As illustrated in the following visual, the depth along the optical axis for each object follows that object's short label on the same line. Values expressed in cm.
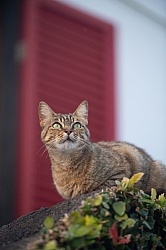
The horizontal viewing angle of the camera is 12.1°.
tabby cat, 409
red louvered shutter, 652
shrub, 270
